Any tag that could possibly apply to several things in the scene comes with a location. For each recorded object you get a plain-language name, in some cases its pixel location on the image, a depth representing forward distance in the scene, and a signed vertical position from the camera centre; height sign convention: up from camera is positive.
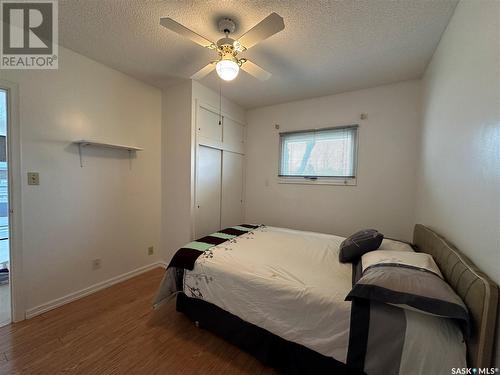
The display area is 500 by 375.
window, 2.98 +0.41
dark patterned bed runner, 1.89 -0.69
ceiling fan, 1.37 +1.03
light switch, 1.93 -0.04
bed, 1.00 -0.79
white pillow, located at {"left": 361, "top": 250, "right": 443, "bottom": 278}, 1.30 -0.51
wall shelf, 2.20 +0.35
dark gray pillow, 1.81 -0.56
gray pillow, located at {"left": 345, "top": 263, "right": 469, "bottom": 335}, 0.98 -0.55
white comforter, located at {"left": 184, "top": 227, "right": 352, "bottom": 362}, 1.27 -0.77
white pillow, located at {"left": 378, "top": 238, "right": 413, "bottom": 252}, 1.91 -0.59
